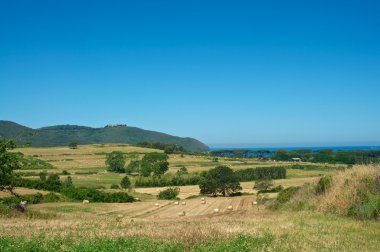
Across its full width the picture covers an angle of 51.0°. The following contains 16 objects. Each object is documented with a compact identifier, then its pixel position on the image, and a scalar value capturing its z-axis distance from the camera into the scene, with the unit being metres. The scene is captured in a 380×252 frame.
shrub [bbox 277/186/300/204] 36.15
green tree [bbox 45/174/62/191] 77.81
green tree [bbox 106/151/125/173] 144.62
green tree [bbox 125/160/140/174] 142.62
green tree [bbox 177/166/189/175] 129.51
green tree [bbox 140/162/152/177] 134.88
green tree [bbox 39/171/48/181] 85.75
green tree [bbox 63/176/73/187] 83.62
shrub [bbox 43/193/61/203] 63.31
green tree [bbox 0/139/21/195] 28.62
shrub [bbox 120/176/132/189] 105.70
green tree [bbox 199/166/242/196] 93.81
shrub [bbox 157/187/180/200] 91.56
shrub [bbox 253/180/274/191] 97.33
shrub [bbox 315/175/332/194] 25.53
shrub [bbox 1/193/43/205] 57.66
